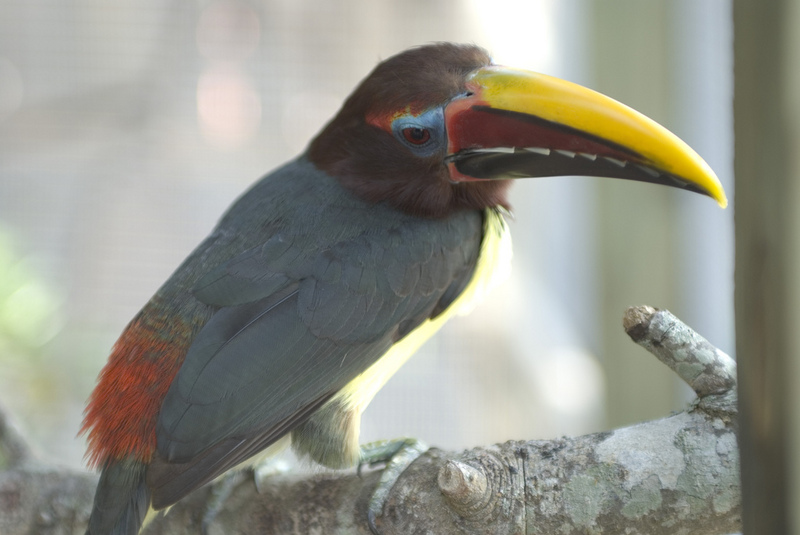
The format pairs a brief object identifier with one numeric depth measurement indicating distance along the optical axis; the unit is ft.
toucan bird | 7.99
